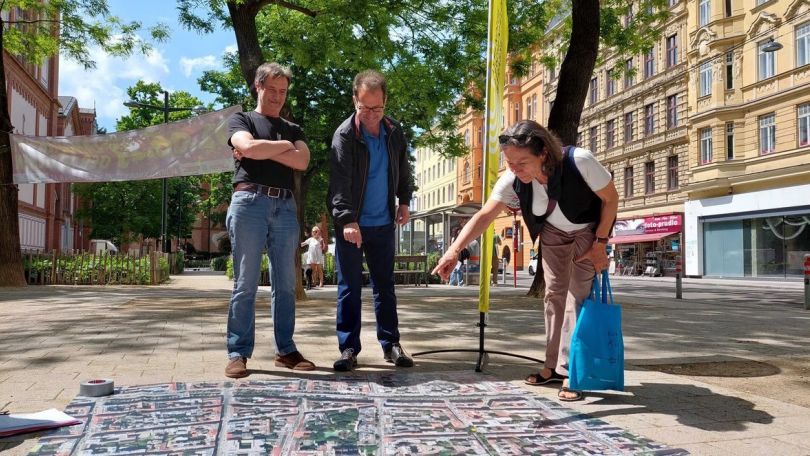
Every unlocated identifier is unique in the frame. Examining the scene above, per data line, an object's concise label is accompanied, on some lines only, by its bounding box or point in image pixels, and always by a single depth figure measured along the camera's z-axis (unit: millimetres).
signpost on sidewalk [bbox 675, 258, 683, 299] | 15677
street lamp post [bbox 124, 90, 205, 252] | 24777
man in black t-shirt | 4227
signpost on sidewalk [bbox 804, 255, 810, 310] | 12530
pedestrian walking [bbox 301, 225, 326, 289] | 18109
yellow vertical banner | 4945
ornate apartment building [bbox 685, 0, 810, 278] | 27656
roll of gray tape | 3400
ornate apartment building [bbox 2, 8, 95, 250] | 32625
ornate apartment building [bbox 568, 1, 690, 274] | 35312
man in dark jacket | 4434
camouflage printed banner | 9836
